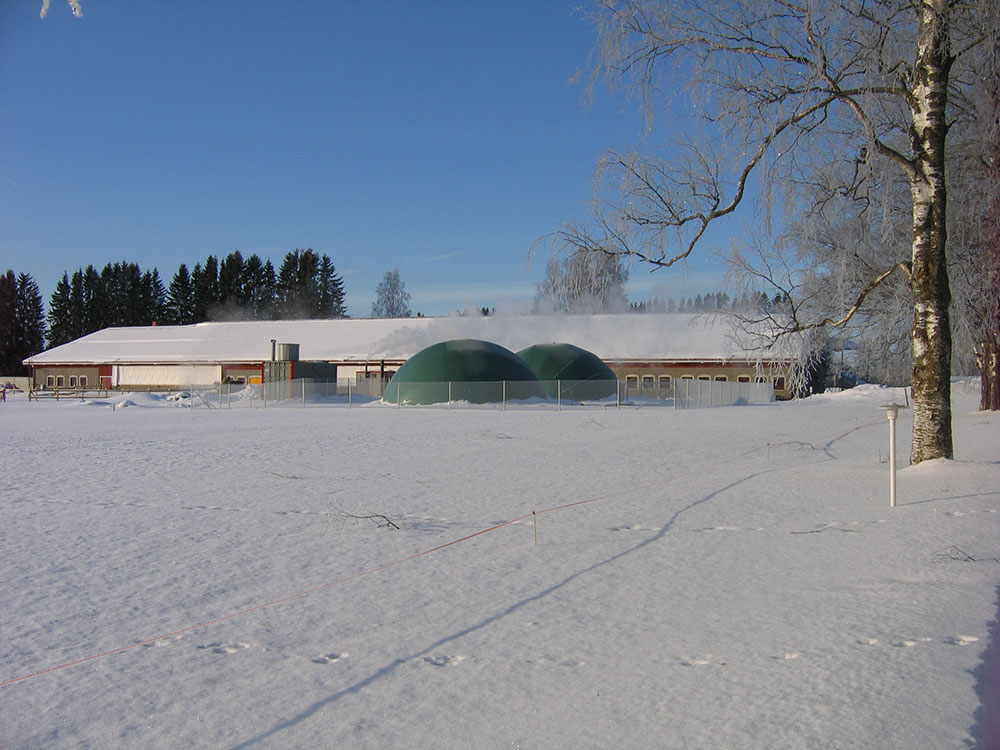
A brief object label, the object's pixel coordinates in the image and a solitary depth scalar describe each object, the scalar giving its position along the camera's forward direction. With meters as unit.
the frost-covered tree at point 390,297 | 104.31
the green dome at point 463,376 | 34.94
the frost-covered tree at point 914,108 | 10.21
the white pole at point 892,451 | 8.49
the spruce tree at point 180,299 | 102.75
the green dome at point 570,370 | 39.28
